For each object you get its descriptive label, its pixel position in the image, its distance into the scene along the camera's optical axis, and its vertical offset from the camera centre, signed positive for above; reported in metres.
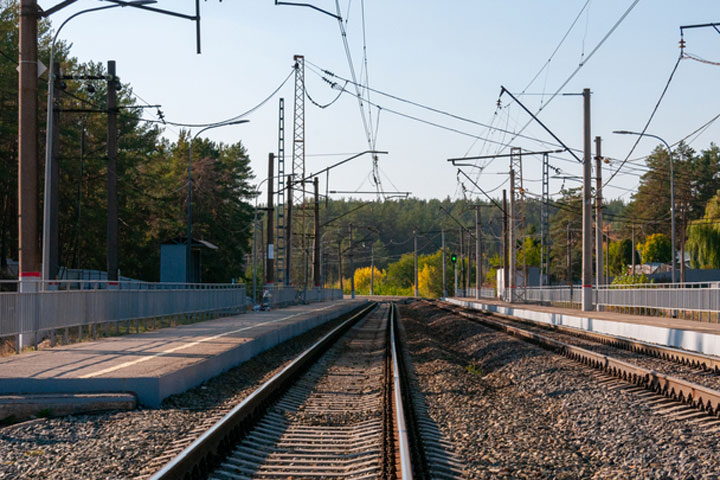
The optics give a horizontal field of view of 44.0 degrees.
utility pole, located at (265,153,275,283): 53.00 +2.97
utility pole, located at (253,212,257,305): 48.64 +0.15
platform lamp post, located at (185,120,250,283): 43.81 +0.88
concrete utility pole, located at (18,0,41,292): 19.98 +2.81
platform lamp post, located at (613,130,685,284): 45.34 +5.06
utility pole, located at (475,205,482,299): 84.51 +1.70
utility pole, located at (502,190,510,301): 68.96 +0.95
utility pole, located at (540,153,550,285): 64.12 +5.04
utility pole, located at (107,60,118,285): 31.16 +3.31
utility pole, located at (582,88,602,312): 38.53 +2.73
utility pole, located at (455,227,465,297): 103.29 +3.59
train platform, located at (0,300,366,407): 11.69 -1.50
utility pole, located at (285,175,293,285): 60.28 +2.49
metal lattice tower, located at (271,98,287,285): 57.43 +6.70
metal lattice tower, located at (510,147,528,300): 61.47 +5.60
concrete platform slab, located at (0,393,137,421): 10.76 -1.62
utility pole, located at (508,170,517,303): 59.66 +2.60
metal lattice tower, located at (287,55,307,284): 61.56 +10.48
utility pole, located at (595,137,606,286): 45.12 +3.90
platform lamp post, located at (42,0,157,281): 22.66 +2.90
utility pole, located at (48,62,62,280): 26.16 +2.53
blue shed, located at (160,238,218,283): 44.56 +0.38
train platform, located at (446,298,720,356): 21.72 -1.76
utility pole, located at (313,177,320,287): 69.81 +1.84
